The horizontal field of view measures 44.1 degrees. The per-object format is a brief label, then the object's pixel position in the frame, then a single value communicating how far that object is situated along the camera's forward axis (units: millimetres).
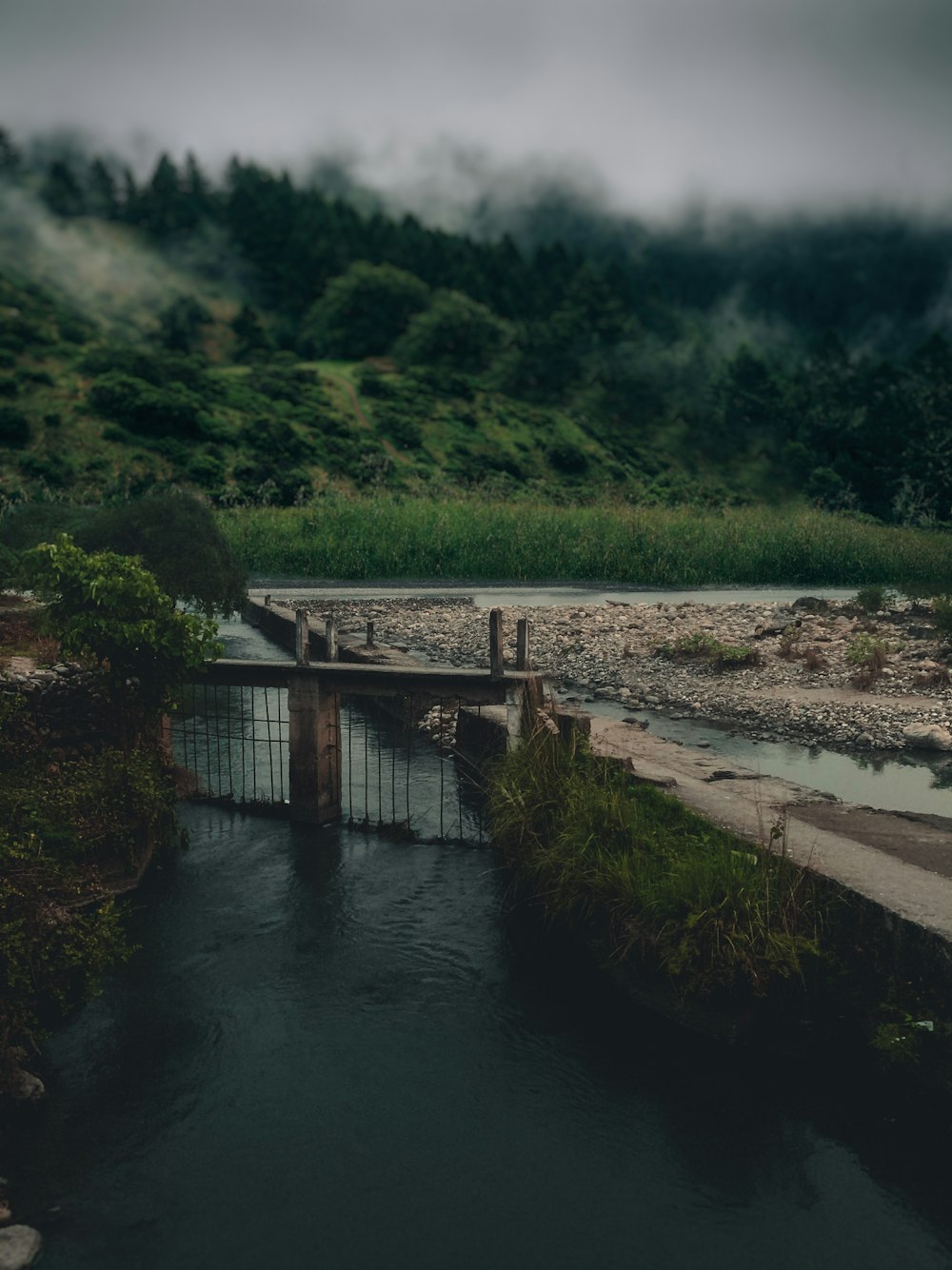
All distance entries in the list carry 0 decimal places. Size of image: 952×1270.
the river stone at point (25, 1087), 8656
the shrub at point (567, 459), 77250
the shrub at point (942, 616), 23500
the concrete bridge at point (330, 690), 13930
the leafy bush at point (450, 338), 90125
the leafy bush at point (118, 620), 12891
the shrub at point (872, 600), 28172
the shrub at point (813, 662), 22578
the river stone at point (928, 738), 18125
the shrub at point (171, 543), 20656
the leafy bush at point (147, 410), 69312
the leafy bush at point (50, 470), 61219
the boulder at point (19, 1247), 7051
